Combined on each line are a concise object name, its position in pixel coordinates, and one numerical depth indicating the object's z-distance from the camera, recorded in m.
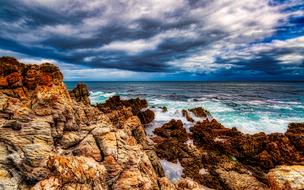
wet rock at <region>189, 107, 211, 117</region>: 24.57
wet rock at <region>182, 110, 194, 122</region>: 22.77
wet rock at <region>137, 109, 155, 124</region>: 21.40
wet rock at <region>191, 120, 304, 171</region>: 12.43
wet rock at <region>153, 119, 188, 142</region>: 16.55
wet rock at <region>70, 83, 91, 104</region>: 21.42
